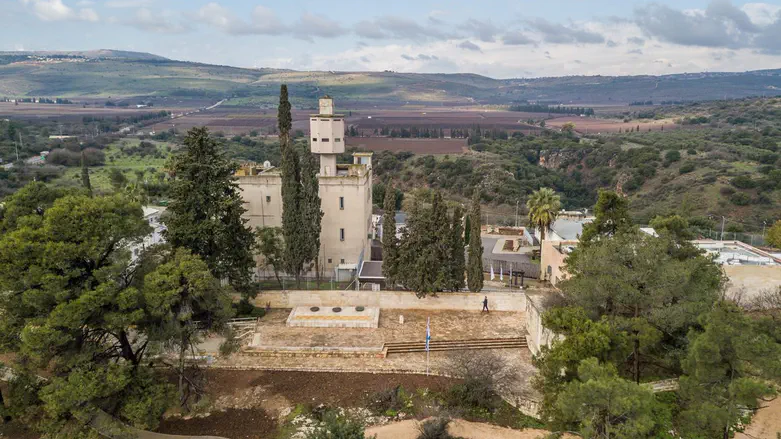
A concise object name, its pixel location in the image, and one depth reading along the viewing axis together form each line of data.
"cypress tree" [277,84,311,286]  28.56
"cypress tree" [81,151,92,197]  45.34
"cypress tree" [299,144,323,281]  28.94
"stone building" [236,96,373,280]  33.53
